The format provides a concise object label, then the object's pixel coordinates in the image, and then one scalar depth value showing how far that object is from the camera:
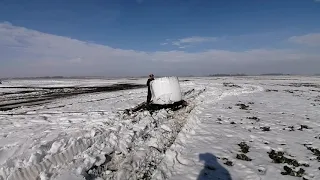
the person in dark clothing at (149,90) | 9.41
